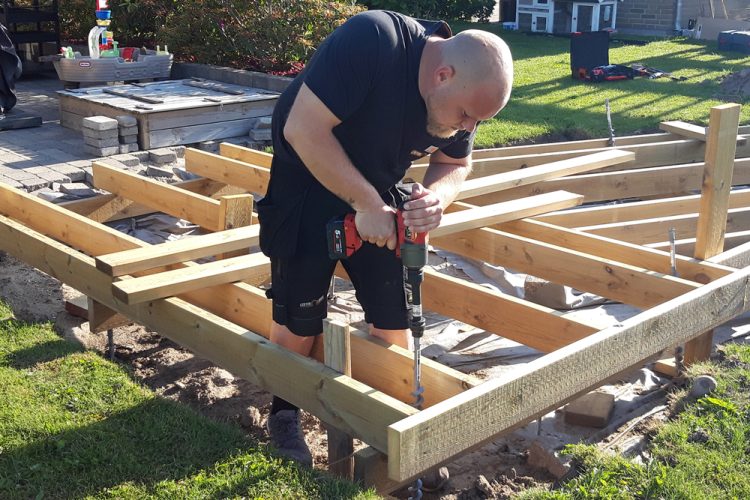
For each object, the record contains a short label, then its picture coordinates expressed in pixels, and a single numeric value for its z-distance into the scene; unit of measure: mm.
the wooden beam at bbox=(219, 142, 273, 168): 6061
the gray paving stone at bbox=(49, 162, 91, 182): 6664
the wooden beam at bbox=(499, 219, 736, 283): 4270
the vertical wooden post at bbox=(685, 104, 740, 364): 4250
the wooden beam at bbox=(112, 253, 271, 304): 3621
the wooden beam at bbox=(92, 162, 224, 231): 4984
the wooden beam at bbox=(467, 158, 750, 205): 5773
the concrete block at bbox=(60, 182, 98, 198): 6262
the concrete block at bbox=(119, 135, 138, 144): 7438
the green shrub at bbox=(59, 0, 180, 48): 10836
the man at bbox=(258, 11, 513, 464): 2785
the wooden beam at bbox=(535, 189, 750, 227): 5246
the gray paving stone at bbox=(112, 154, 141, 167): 7176
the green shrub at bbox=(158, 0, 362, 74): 9305
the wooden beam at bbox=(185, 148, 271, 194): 5629
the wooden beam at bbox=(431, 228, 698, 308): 4094
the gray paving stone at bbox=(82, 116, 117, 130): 7145
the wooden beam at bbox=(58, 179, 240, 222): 5852
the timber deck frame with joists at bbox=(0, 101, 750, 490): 3000
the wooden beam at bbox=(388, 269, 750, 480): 2703
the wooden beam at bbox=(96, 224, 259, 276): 3795
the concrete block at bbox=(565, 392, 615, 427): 3822
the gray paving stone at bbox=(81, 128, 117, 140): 7172
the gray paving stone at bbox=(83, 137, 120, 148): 7227
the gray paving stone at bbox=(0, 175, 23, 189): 6258
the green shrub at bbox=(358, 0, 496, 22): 16422
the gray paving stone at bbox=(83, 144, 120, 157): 7254
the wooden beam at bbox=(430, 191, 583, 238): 4488
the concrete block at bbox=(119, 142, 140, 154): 7422
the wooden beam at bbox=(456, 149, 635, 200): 5207
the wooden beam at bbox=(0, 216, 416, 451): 2964
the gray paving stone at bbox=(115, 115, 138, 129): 7355
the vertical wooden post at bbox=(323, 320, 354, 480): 3051
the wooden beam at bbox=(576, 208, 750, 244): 5121
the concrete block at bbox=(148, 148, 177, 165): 7234
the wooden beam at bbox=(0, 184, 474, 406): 3215
